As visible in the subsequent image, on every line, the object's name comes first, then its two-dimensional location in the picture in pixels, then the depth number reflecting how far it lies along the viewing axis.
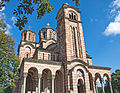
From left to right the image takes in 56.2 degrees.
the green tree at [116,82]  31.98
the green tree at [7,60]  15.20
